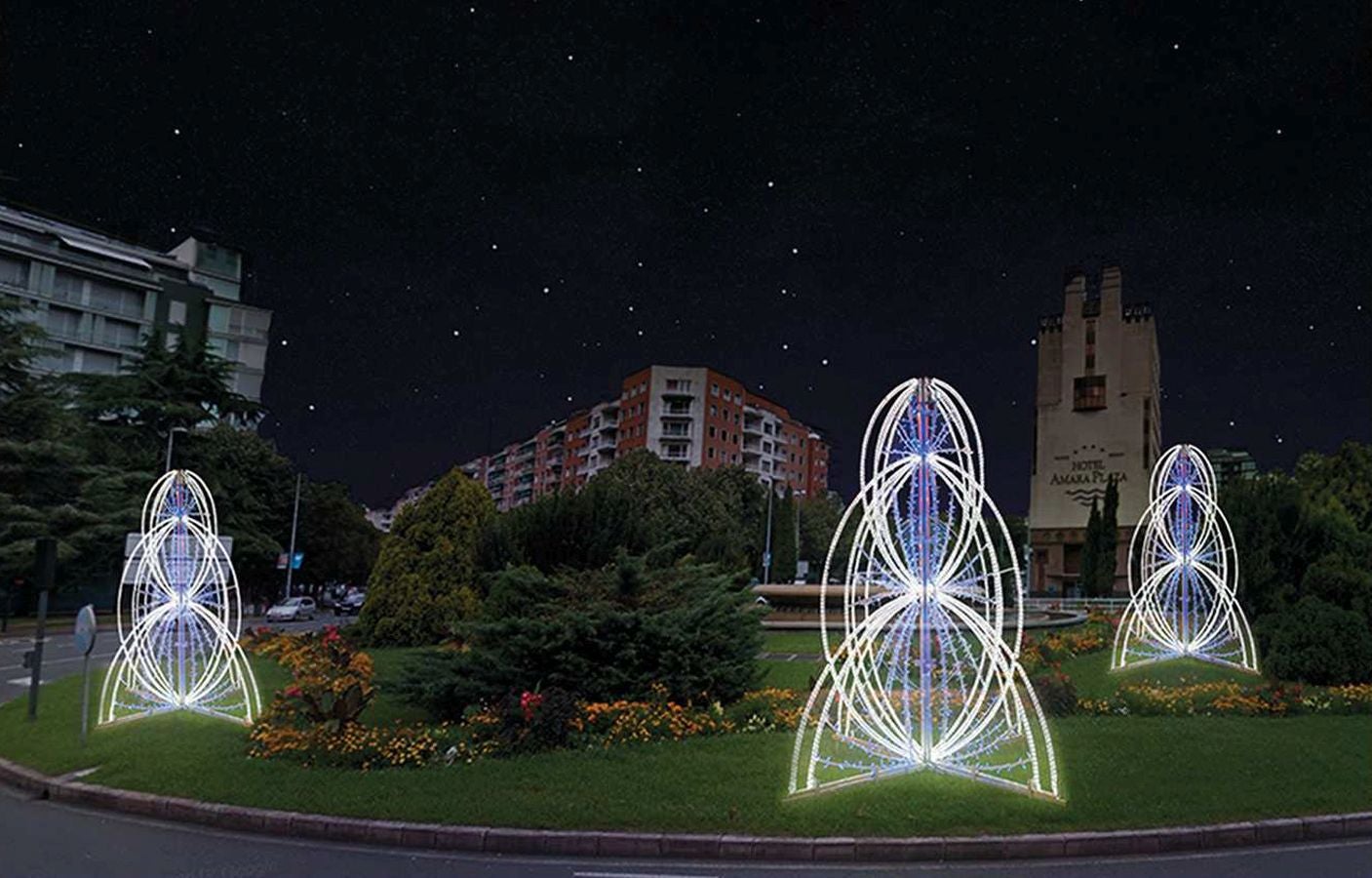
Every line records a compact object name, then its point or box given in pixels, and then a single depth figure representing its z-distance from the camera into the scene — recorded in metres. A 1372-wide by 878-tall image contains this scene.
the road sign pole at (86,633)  12.21
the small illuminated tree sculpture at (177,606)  13.95
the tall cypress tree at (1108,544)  46.50
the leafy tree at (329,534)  60.88
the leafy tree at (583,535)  21.09
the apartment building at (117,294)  62.09
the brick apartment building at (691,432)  91.75
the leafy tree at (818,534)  70.53
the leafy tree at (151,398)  42.78
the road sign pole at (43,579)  14.09
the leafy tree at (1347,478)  44.00
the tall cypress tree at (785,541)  52.81
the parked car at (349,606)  56.50
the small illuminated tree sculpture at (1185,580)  19.05
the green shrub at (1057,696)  13.73
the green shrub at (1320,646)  15.66
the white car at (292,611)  45.66
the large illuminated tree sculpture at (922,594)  9.70
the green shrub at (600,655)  13.24
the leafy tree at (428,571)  23.53
